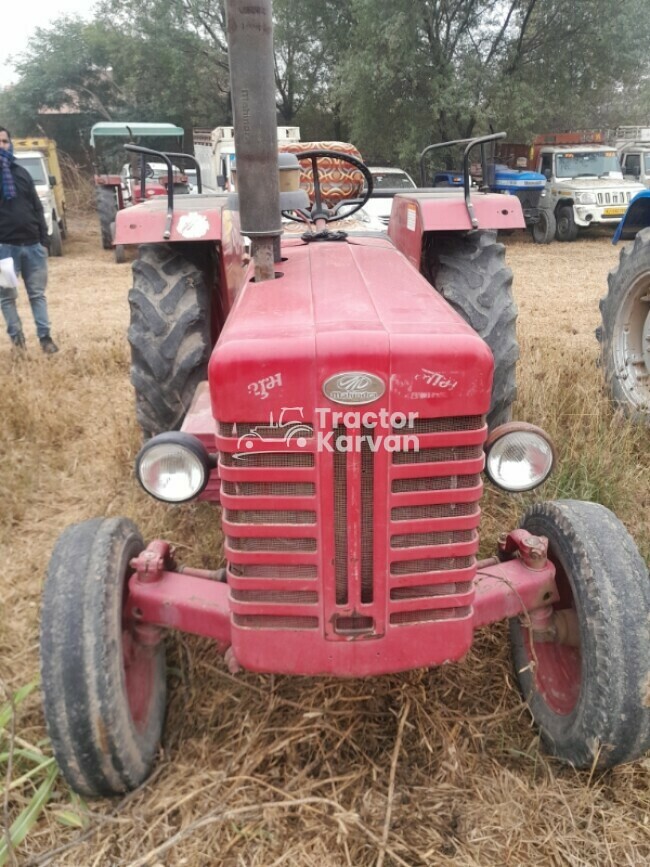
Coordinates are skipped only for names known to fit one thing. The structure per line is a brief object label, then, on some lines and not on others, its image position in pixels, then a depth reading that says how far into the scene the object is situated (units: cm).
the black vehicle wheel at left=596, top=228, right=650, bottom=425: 405
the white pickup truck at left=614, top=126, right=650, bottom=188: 1472
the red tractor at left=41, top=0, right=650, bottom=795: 168
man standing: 579
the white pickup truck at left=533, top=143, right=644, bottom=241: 1336
